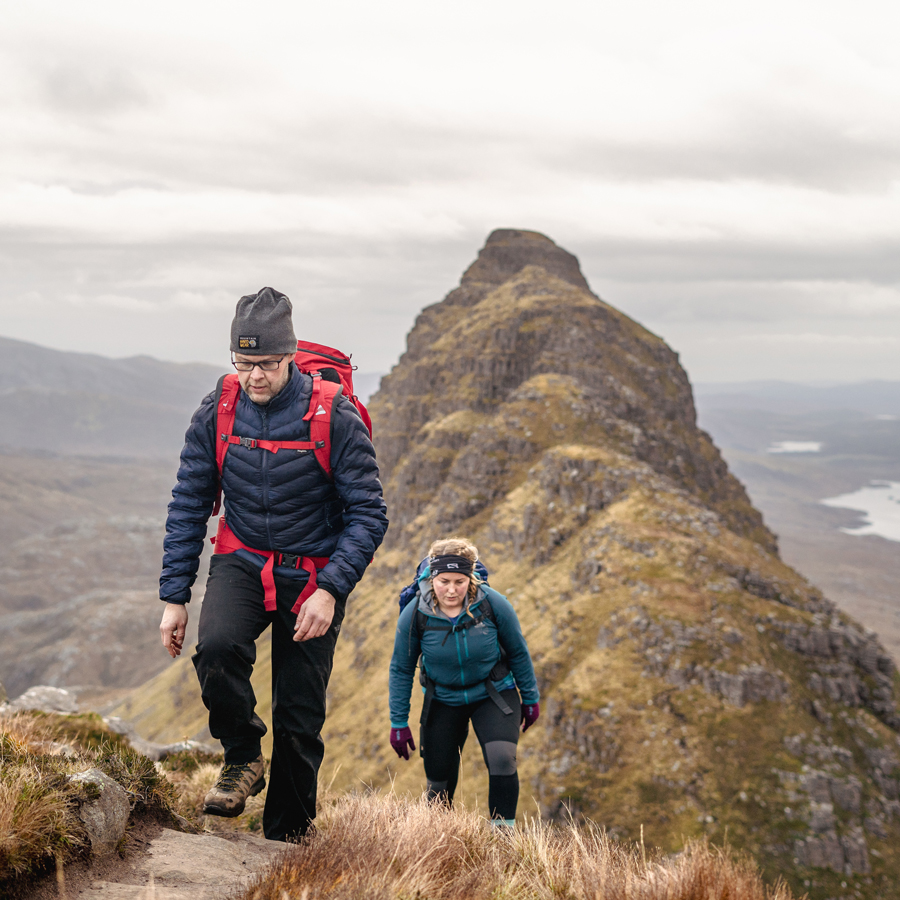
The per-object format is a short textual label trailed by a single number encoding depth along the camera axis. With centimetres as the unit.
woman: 870
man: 684
